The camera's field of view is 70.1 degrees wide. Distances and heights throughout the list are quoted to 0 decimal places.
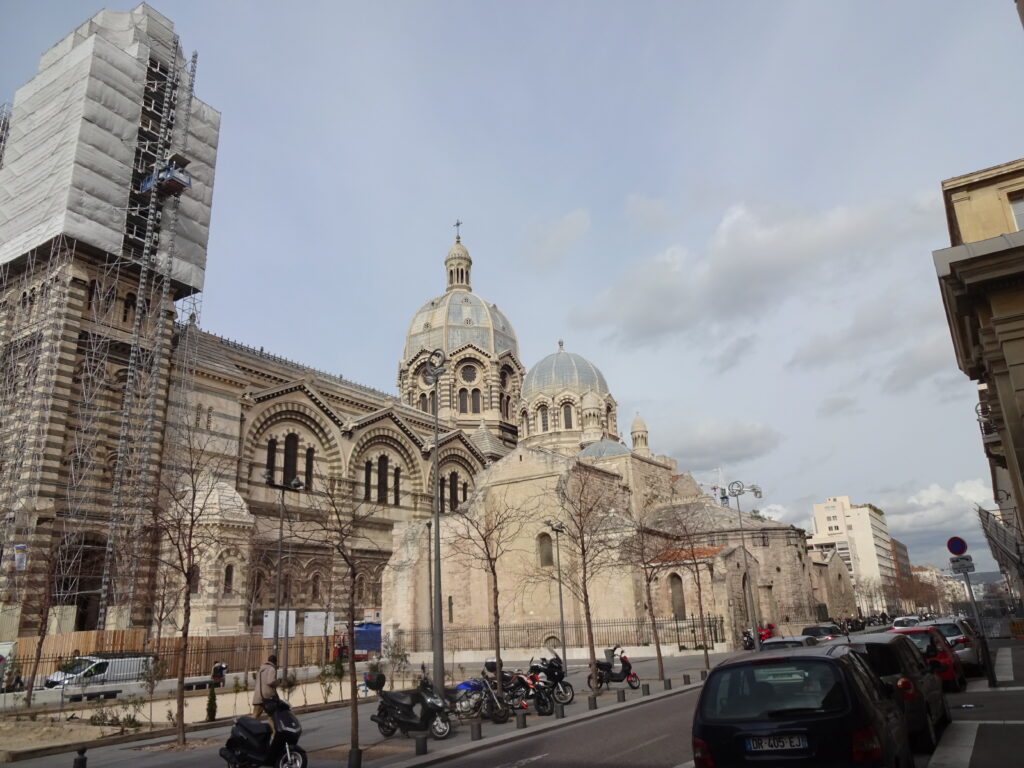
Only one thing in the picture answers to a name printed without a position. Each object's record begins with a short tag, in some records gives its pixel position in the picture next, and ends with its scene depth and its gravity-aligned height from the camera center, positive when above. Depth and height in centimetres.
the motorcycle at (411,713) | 1150 -155
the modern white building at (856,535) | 12450 +972
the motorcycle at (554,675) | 1505 -140
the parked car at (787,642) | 1495 -95
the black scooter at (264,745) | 853 -144
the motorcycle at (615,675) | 1764 -169
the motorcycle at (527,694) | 1391 -162
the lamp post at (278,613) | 1908 +10
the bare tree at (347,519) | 3606 +463
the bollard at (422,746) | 997 -178
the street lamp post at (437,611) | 1319 -2
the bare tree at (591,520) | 3025 +347
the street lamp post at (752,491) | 2519 +401
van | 2052 -126
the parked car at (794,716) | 505 -84
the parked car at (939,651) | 1232 -103
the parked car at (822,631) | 2538 -130
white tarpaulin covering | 2923 +1976
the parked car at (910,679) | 784 -95
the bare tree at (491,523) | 3416 +375
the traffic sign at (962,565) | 1333 +39
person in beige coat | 970 -86
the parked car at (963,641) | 1502 -108
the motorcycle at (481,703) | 1297 -162
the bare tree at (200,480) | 2792 +552
